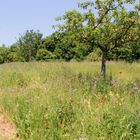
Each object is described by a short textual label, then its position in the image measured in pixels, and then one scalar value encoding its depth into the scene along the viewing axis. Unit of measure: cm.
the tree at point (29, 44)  3118
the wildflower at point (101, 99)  374
